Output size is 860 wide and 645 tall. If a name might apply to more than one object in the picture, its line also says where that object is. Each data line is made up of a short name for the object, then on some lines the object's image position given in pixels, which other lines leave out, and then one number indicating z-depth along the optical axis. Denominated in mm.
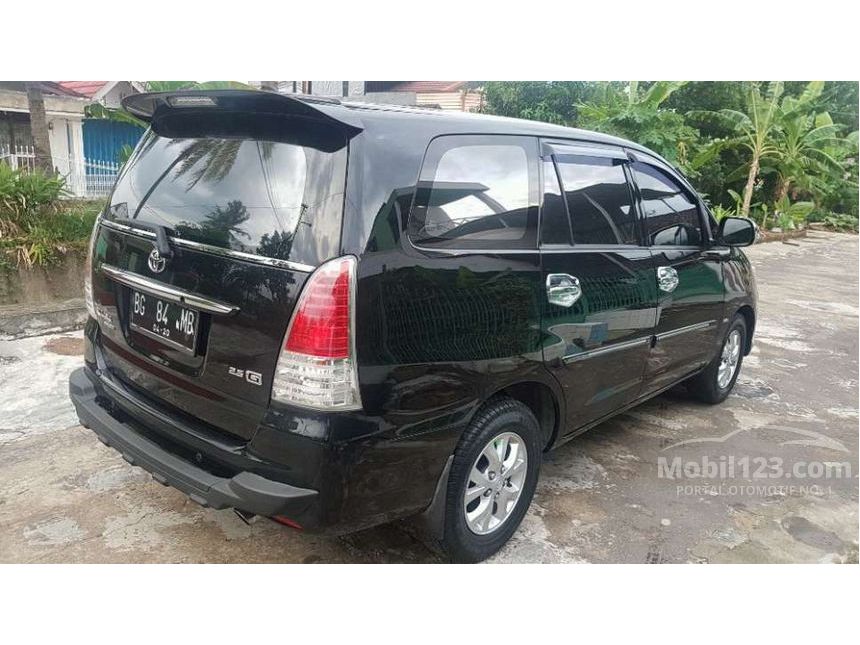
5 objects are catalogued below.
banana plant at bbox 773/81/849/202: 15992
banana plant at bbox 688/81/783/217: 14930
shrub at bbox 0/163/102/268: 6156
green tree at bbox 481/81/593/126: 14203
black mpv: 2131
